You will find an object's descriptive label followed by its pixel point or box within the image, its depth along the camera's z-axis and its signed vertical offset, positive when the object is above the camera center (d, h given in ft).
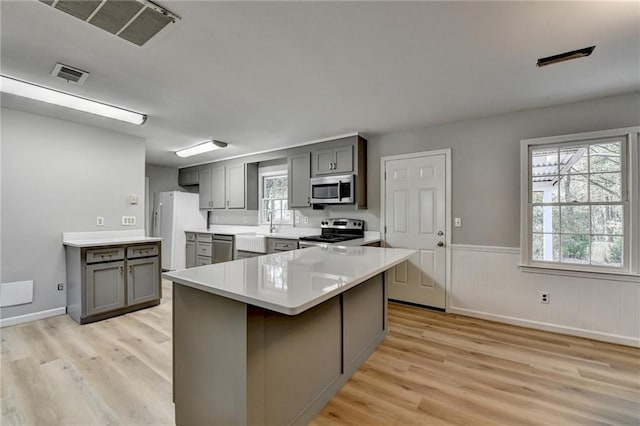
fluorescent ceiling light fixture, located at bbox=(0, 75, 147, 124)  7.76 +3.48
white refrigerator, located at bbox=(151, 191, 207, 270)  18.54 -0.58
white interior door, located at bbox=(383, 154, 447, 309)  11.87 -0.50
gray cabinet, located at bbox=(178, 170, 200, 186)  20.25 +2.57
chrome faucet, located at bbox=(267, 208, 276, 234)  16.90 -0.75
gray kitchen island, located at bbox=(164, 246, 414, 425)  4.22 -2.22
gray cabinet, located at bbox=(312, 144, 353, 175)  13.19 +2.53
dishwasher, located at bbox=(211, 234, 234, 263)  16.56 -2.10
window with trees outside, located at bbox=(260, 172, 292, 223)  16.92 +0.90
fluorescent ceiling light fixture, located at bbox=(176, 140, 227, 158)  14.42 +3.44
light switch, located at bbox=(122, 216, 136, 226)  12.84 -0.34
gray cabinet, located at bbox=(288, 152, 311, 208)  14.47 +1.70
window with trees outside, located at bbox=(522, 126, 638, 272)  8.84 +0.31
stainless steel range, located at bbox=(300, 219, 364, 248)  12.55 -0.97
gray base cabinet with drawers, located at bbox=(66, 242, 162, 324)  10.14 -2.61
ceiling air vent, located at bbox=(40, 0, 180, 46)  4.91 +3.66
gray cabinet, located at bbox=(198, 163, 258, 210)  17.39 +1.69
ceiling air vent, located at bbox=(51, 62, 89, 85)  7.13 +3.65
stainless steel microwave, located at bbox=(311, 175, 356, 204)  13.01 +1.09
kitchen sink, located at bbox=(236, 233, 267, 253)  14.78 -1.63
